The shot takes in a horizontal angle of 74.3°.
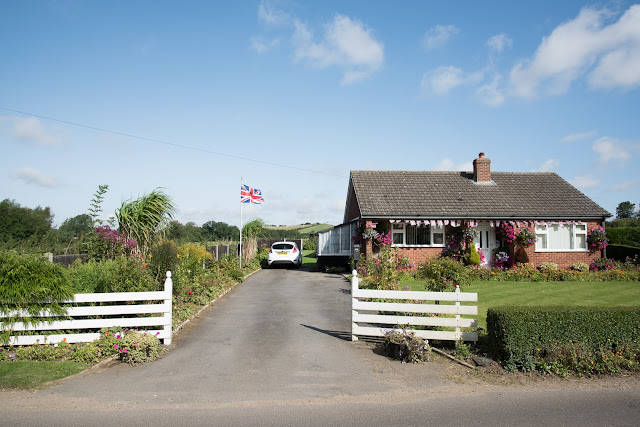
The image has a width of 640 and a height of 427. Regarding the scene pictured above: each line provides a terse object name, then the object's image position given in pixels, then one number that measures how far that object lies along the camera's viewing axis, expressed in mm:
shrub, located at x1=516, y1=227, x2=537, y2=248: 19812
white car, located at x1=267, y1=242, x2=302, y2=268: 25344
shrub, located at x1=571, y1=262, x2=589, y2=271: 19734
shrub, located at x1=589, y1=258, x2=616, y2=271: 19314
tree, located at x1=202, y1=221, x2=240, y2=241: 53250
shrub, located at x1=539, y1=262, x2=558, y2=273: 18359
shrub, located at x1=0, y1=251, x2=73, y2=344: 7328
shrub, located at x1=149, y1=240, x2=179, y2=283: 10703
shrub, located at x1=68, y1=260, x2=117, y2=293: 8570
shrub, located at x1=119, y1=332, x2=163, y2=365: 7254
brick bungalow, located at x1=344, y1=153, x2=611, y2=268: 19938
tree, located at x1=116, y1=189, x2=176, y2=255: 12180
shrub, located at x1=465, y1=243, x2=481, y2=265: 19188
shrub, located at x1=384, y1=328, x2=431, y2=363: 7352
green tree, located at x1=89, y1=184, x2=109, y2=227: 12402
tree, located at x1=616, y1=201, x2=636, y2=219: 74000
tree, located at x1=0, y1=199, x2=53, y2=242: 24834
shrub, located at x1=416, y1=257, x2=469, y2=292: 9188
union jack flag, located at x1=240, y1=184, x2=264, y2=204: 23047
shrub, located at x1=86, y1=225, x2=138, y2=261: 11466
